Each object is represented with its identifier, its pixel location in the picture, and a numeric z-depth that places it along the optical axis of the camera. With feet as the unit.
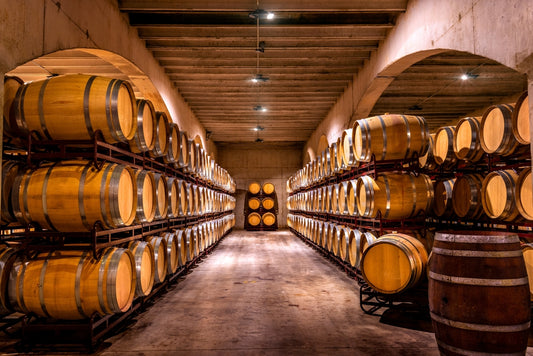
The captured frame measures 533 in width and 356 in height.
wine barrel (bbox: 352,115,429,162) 17.61
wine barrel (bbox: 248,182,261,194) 61.11
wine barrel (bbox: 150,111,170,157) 17.31
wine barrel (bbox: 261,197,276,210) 59.57
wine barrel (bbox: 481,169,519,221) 14.24
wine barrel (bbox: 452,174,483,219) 17.39
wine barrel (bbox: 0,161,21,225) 11.87
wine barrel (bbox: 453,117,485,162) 17.02
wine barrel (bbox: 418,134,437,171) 20.88
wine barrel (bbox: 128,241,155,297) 13.96
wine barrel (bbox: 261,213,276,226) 59.00
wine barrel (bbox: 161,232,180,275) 18.17
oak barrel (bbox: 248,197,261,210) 60.13
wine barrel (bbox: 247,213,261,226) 59.26
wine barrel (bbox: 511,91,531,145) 12.72
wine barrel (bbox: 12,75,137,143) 11.31
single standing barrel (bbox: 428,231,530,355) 7.82
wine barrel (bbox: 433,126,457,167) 19.80
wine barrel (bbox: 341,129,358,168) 20.94
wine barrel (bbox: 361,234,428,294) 14.38
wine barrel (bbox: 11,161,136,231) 10.97
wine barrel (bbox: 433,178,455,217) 19.04
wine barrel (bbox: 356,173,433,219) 17.24
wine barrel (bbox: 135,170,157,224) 14.46
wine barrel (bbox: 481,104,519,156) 14.12
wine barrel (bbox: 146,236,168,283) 16.09
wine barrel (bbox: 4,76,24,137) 11.68
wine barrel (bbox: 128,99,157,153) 14.94
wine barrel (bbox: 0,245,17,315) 11.21
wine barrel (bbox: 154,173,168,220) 16.88
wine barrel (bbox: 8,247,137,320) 10.87
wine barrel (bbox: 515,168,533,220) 13.05
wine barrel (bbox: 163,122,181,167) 19.25
